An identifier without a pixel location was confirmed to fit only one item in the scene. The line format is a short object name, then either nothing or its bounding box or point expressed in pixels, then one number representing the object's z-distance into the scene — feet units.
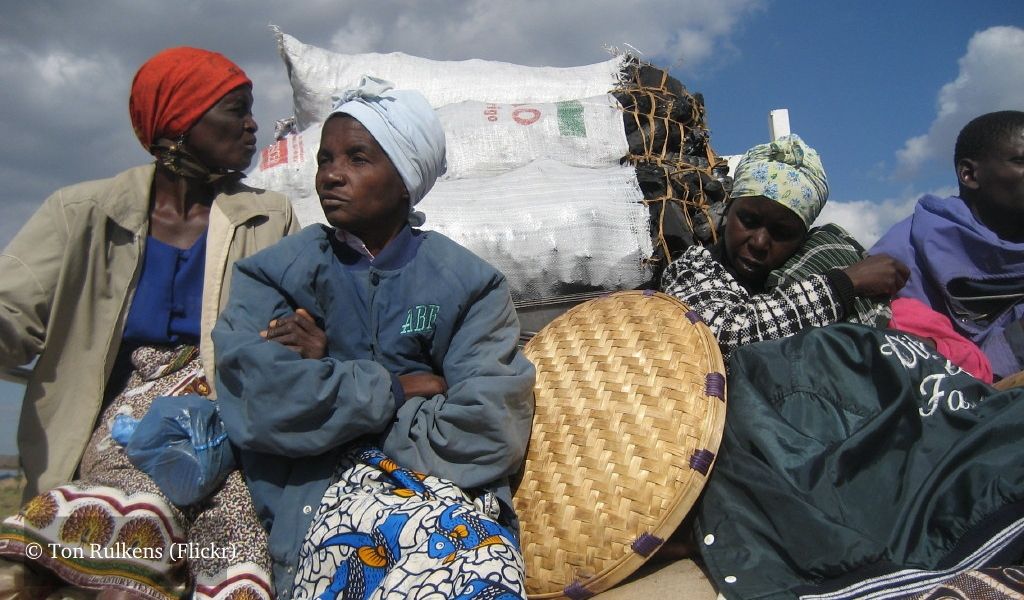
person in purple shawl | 8.66
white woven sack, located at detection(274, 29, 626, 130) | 12.15
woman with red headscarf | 5.68
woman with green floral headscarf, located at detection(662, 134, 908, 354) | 7.88
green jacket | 5.57
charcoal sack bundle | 10.44
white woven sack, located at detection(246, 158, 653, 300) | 9.85
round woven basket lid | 6.25
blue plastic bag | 5.99
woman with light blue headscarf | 5.29
